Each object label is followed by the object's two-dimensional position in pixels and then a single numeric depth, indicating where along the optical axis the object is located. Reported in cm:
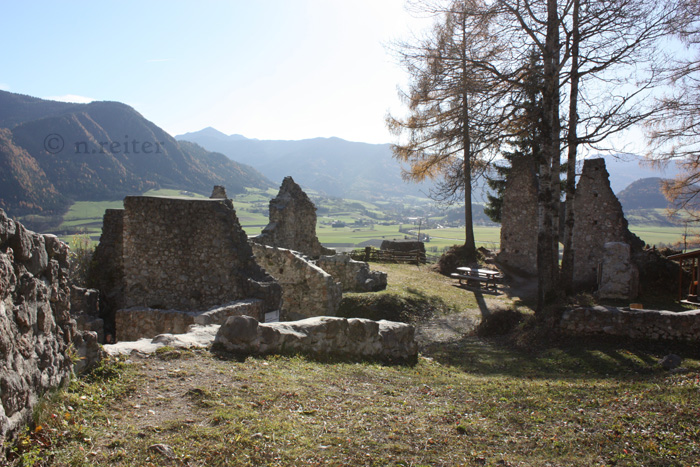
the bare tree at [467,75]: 1149
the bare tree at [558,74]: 1091
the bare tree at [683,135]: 1133
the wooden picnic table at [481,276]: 1830
